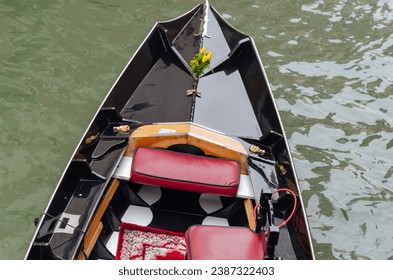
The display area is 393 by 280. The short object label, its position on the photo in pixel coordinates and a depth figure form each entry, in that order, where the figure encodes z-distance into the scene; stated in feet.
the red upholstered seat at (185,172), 12.02
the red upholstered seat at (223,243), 9.62
